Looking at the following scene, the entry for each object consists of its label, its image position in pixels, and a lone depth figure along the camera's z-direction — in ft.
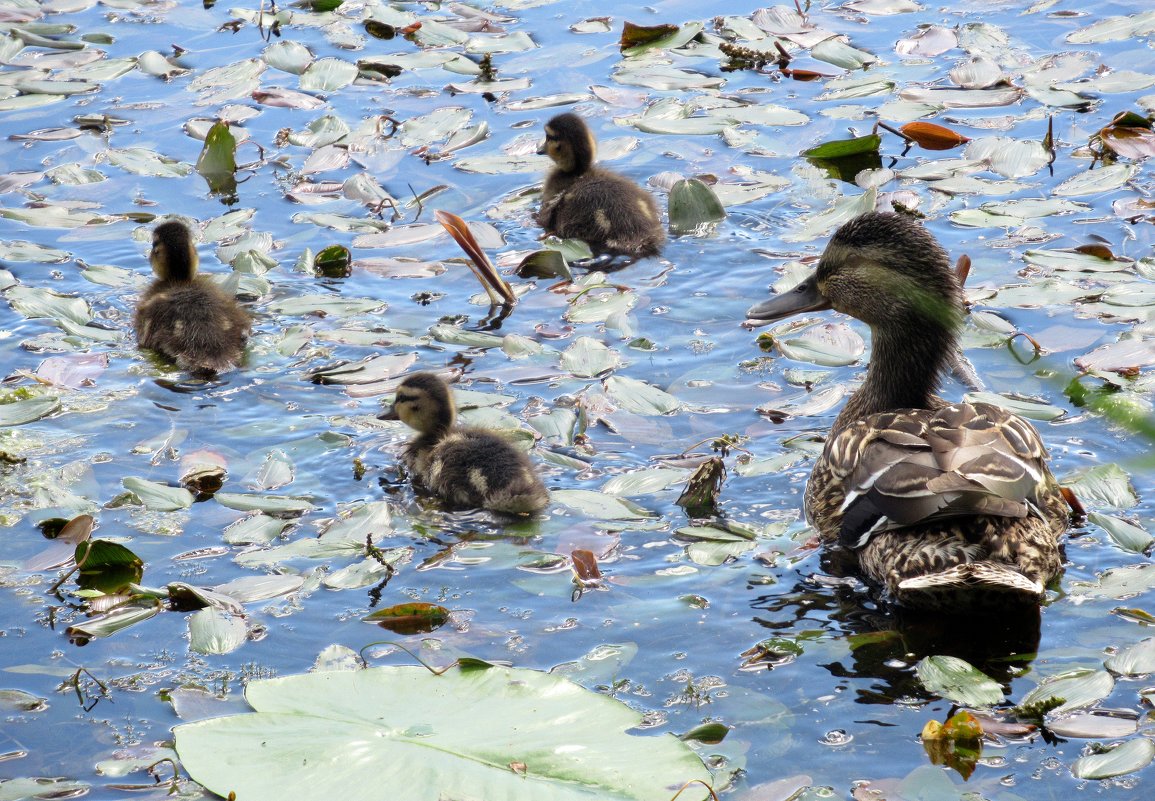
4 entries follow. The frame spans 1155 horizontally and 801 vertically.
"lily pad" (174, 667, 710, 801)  19.04
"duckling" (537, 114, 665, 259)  38.81
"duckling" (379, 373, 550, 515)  27.63
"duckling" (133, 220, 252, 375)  33.94
